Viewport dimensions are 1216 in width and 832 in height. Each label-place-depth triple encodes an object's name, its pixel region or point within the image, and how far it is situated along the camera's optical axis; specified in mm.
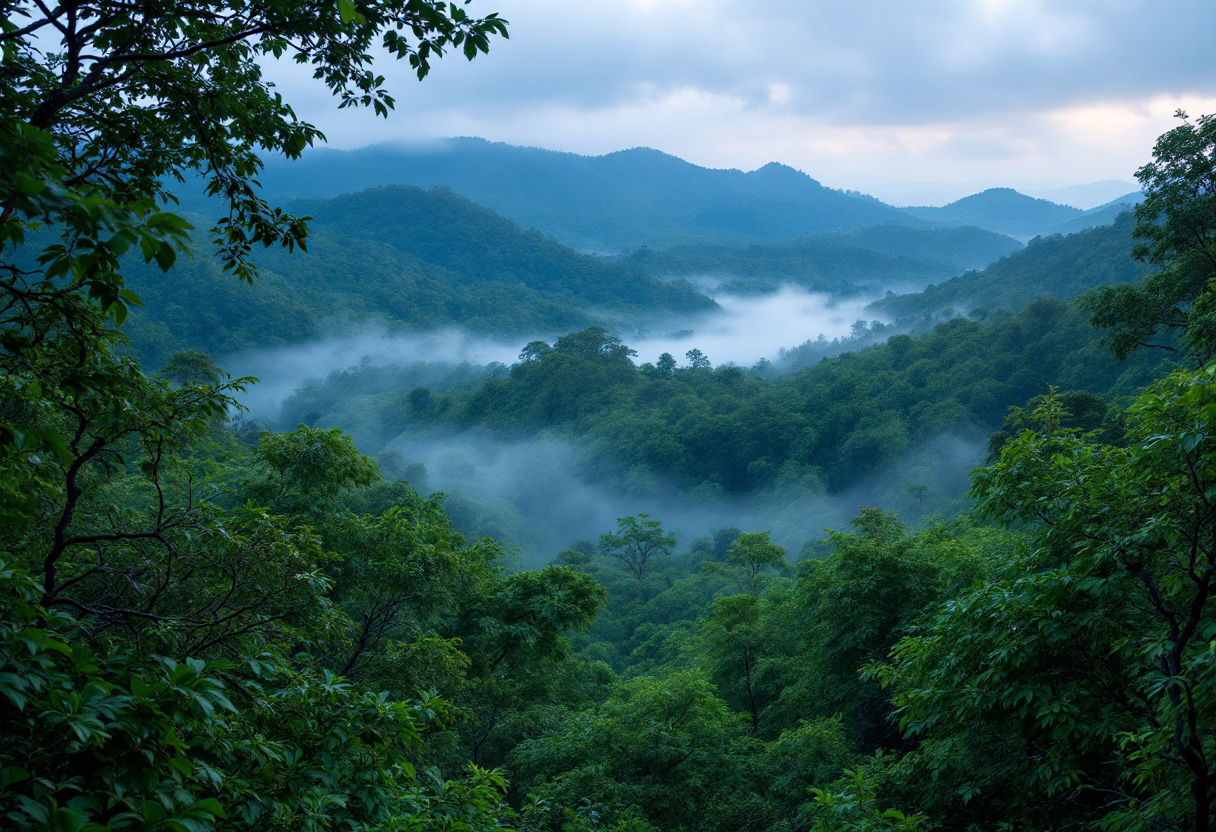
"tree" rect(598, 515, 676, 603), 44094
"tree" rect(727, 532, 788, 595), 29562
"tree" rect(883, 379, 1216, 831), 3453
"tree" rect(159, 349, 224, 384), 29064
